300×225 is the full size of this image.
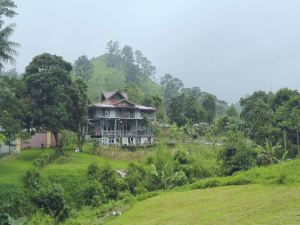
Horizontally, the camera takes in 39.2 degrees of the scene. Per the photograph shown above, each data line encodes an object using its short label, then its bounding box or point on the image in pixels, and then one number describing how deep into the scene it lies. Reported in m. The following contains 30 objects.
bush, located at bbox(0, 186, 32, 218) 24.55
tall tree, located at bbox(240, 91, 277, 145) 38.91
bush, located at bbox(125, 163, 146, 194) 29.88
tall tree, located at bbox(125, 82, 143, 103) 67.56
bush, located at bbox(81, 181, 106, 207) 27.74
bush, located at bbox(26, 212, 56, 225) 22.55
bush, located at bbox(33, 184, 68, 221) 24.88
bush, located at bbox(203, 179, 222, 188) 26.06
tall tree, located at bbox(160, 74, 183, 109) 98.84
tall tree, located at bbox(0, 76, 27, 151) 29.54
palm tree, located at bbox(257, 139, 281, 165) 30.81
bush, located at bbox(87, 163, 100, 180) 29.58
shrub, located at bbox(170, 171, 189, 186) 30.22
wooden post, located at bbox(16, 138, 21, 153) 39.04
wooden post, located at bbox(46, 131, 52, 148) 46.10
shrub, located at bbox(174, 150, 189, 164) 34.62
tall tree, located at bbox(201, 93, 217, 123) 69.75
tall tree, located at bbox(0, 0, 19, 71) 29.76
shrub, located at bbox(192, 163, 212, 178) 32.47
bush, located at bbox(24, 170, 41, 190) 26.19
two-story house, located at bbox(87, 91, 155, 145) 54.31
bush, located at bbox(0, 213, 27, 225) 15.37
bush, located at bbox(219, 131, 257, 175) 30.25
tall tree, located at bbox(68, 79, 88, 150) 40.47
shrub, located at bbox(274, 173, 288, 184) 21.73
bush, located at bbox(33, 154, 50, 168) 31.12
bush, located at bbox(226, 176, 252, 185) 24.72
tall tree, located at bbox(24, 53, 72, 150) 37.03
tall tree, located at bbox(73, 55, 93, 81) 93.22
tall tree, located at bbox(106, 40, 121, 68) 132.25
